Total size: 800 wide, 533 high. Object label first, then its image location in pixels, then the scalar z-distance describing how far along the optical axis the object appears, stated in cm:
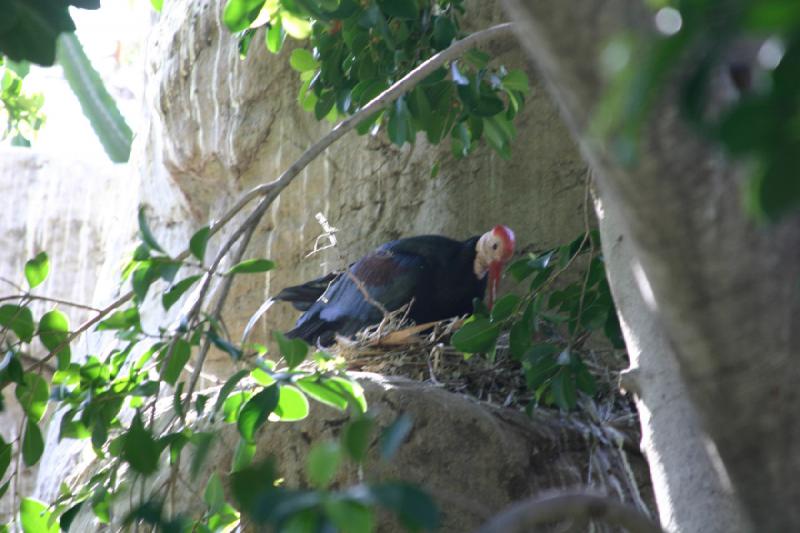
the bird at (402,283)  1908
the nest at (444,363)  1882
